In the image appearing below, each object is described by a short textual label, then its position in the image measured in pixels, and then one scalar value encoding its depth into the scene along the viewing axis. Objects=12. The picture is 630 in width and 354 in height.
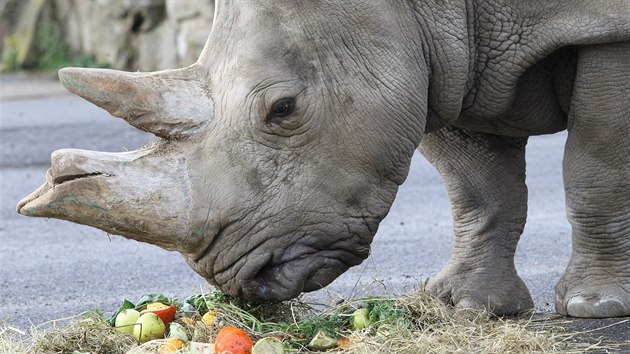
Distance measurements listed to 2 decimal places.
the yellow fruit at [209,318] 11.17
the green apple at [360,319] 11.16
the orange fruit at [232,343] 10.16
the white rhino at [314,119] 10.38
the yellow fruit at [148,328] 11.15
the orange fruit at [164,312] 11.50
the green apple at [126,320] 11.37
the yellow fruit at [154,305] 11.67
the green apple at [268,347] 10.18
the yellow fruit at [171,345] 10.45
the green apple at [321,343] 10.70
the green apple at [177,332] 10.88
